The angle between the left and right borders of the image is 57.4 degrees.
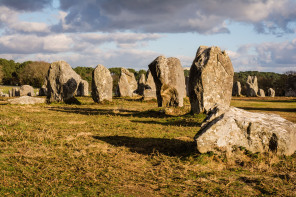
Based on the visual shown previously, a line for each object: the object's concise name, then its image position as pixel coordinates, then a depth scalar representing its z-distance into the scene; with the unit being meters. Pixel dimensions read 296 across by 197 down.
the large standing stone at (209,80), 13.07
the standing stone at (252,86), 41.28
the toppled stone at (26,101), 21.31
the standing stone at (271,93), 41.16
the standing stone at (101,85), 22.97
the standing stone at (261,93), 41.64
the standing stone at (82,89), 36.50
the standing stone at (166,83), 17.05
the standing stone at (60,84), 23.38
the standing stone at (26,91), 33.97
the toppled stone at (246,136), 6.43
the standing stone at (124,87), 32.81
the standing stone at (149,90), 26.59
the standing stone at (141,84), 33.16
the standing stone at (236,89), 41.75
